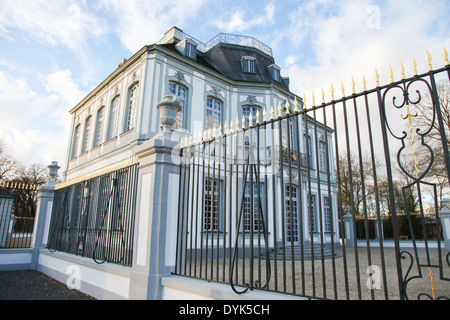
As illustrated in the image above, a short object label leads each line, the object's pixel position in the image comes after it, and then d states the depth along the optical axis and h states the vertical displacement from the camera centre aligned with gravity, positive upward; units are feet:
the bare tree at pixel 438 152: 34.83 +11.58
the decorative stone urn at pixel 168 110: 14.35 +5.60
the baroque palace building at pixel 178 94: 38.04 +19.12
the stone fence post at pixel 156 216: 12.42 +0.36
